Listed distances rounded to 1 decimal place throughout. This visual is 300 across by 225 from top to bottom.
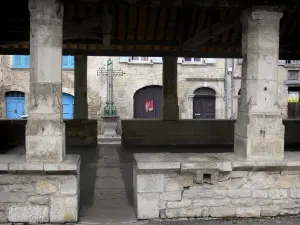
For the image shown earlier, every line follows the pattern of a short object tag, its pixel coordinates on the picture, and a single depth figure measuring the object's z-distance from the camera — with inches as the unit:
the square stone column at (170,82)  363.9
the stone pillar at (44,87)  152.9
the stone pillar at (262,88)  164.1
